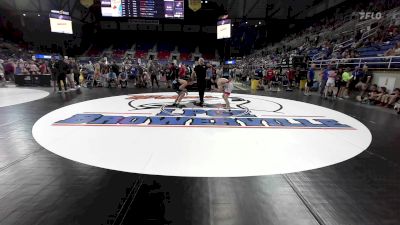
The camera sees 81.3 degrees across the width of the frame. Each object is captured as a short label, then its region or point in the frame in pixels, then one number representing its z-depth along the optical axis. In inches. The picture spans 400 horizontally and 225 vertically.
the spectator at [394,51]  389.6
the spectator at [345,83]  401.7
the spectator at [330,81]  391.2
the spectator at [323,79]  426.0
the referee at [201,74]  285.7
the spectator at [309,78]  450.9
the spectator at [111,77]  516.5
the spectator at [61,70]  400.4
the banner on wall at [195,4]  705.0
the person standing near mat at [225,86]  273.7
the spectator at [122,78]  523.8
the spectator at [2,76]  569.7
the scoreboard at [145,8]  684.3
